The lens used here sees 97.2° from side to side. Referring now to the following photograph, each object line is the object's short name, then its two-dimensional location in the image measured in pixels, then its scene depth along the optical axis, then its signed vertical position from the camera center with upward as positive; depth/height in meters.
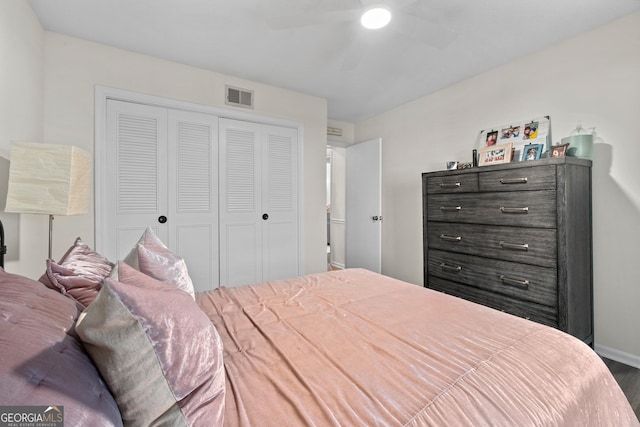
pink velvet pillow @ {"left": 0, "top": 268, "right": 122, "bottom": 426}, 0.46 -0.28
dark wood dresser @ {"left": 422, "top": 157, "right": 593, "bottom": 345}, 1.95 -0.20
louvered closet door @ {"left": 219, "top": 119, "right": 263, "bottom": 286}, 3.07 +0.12
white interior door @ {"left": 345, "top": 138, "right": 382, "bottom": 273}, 3.96 +0.12
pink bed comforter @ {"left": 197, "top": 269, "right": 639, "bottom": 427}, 0.75 -0.51
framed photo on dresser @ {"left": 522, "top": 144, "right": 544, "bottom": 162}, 2.36 +0.52
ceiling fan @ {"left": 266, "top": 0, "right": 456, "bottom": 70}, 1.87 +1.39
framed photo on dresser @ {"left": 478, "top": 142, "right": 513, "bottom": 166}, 2.51 +0.54
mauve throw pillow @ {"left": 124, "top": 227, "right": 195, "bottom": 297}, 1.13 -0.21
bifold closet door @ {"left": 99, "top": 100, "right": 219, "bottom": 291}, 2.54 +0.31
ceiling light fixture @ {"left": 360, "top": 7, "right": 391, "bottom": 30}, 1.86 +1.34
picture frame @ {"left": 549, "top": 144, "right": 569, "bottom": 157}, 2.18 +0.49
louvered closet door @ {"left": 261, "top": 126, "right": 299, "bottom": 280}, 3.32 +0.15
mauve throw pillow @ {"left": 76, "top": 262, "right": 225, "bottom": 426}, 0.58 -0.31
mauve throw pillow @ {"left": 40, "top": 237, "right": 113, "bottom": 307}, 1.00 -0.23
